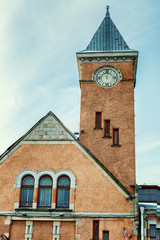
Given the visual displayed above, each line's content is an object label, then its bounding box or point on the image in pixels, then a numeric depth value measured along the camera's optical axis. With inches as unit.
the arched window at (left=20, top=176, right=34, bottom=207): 814.5
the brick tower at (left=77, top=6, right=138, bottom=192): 1004.6
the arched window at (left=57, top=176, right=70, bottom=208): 807.1
